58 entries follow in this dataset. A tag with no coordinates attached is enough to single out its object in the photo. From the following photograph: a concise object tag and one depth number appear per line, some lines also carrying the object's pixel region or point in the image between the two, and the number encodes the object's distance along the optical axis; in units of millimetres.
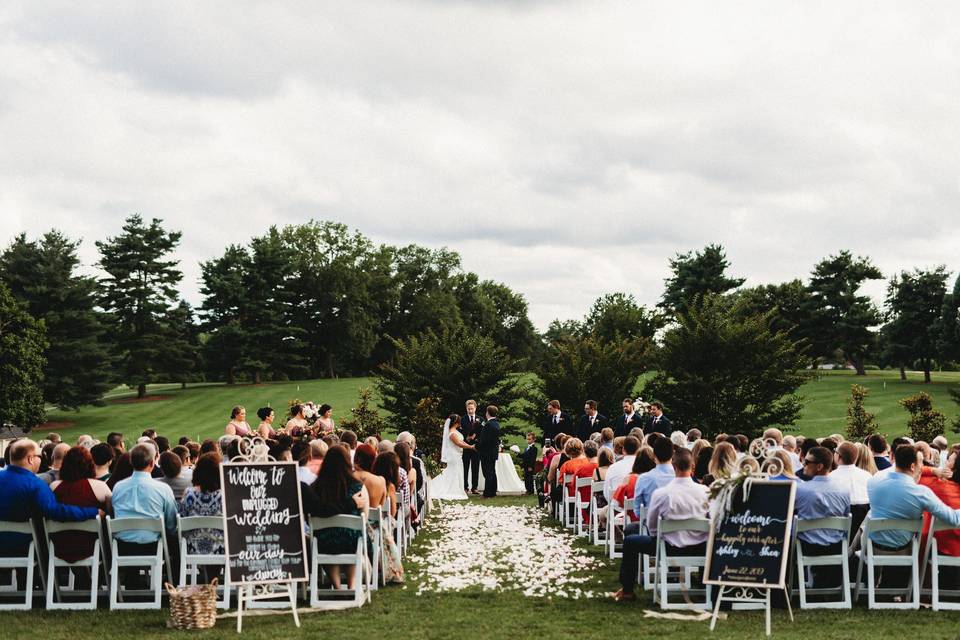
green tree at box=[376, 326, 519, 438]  30984
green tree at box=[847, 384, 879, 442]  27500
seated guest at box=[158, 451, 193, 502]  10172
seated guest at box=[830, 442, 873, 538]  9961
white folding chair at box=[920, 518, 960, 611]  8742
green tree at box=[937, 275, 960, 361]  58156
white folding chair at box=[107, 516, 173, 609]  8922
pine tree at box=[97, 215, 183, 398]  68125
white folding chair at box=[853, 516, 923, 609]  8867
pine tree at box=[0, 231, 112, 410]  59375
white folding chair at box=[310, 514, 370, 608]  9102
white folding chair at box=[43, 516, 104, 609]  9008
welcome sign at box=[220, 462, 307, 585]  8484
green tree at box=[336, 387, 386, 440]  27156
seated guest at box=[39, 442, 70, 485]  11027
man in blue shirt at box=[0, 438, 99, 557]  8992
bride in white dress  21453
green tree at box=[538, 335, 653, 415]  30578
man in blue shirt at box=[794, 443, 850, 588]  9039
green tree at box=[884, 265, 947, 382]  62781
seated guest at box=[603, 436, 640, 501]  12344
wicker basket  8070
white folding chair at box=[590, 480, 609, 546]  13125
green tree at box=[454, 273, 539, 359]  94375
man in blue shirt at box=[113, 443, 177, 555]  9156
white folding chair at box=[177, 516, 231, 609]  9047
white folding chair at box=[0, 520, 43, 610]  8992
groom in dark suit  21312
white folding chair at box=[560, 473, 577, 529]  14883
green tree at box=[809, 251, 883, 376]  70812
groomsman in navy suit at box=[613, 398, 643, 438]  19453
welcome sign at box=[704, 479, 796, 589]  7945
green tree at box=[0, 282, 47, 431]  52625
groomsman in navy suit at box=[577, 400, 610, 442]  20552
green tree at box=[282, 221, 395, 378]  80500
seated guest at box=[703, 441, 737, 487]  8976
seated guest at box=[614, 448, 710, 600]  9086
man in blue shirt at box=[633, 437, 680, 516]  9901
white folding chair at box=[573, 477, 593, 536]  14070
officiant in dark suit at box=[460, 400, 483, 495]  21750
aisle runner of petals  10227
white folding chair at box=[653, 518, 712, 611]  8930
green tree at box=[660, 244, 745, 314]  74875
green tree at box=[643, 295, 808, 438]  29141
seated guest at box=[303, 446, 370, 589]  9352
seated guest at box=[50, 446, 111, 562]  9180
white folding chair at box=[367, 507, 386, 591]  10000
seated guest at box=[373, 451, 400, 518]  11070
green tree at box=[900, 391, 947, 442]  26969
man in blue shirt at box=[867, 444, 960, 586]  8789
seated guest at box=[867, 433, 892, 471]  12508
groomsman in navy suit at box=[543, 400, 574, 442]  21352
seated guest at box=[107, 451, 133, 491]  10242
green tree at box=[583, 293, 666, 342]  49750
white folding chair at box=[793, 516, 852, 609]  8883
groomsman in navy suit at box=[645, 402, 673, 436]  19195
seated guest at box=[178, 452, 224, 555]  9508
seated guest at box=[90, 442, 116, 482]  10375
